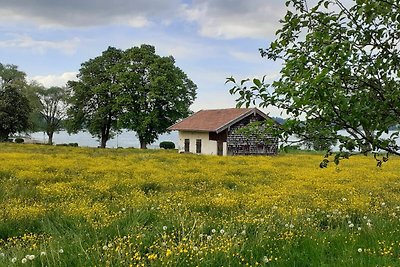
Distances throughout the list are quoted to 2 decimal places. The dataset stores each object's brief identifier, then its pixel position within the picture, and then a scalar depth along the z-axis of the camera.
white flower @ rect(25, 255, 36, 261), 4.93
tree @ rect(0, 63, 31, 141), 56.09
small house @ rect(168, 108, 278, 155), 42.75
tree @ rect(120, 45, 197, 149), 50.09
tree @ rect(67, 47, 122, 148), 54.66
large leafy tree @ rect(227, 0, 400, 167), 3.56
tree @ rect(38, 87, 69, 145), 82.31
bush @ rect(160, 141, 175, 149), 59.56
